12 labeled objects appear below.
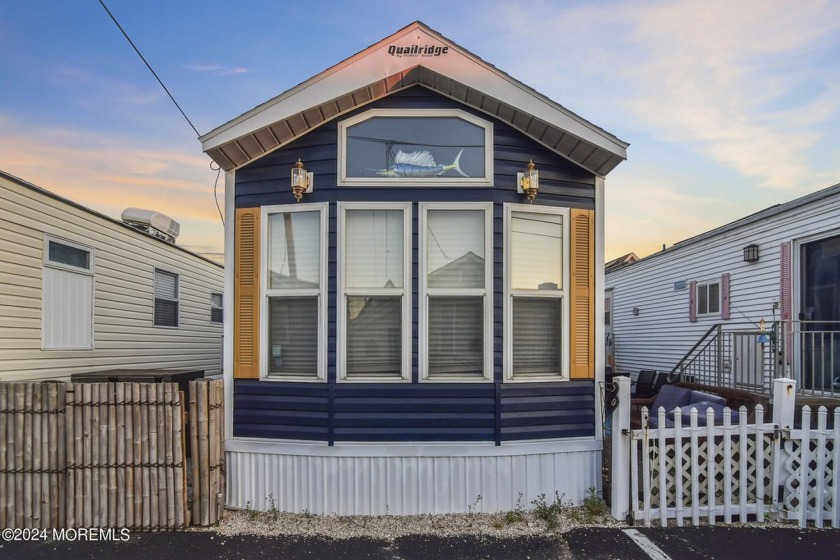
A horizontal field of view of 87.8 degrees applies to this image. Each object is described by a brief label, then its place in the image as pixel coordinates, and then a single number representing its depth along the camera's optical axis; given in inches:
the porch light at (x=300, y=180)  159.3
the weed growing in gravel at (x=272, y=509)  158.2
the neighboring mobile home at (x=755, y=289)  244.1
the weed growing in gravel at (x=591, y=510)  154.8
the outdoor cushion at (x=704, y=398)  205.5
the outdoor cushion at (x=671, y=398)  229.8
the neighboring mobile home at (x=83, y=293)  207.6
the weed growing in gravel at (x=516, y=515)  153.0
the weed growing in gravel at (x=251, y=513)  156.2
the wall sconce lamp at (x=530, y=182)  160.4
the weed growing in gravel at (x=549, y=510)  151.5
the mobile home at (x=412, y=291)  158.2
